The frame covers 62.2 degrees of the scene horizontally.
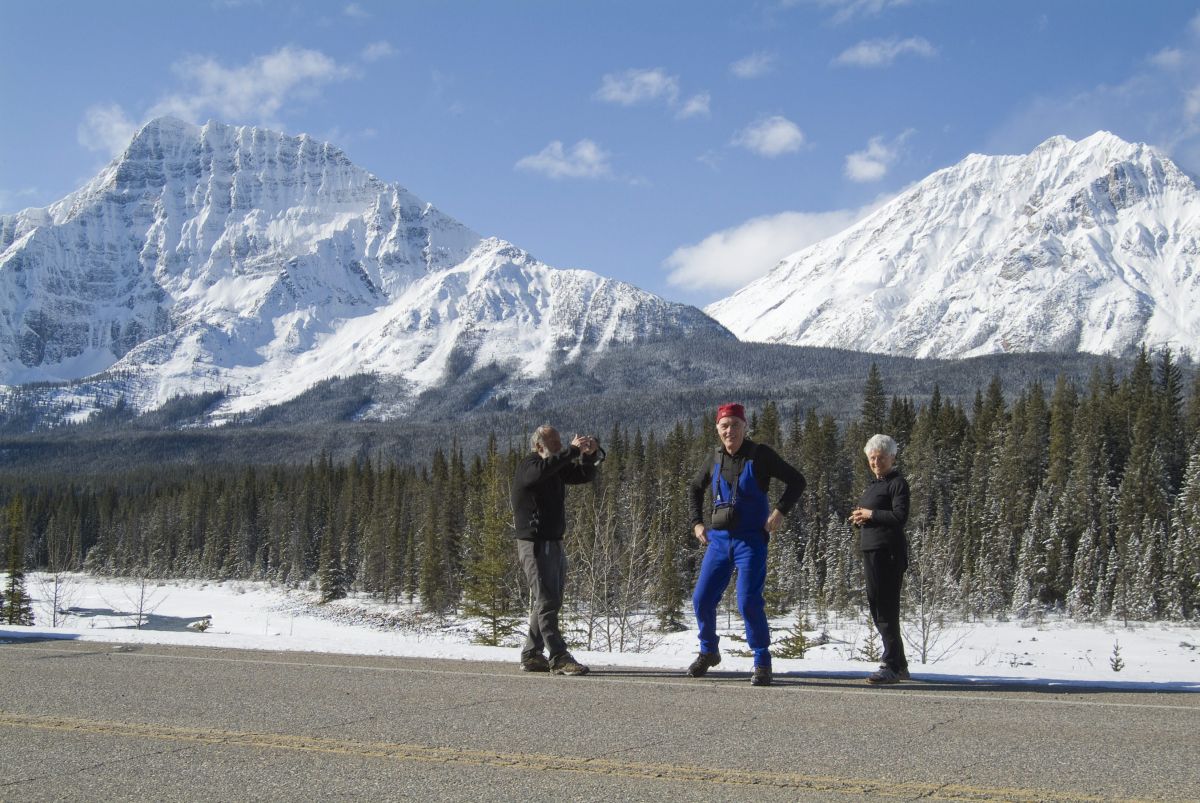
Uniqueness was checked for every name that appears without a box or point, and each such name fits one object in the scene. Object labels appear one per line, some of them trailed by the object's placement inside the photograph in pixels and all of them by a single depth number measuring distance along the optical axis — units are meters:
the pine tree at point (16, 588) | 43.22
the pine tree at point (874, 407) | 80.69
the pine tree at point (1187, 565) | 52.00
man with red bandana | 9.14
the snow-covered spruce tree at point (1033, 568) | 57.03
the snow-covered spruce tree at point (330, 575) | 81.56
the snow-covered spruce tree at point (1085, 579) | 55.06
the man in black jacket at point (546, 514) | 9.88
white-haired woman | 9.47
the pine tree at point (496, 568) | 33.97
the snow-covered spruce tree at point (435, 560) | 65.56
